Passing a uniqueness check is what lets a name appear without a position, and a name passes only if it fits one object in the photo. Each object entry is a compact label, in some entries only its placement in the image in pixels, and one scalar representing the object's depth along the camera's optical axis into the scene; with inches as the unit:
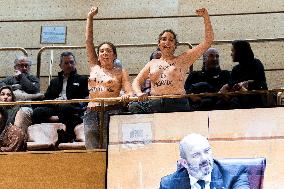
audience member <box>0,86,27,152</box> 411.4
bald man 255.8
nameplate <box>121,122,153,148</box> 354.9
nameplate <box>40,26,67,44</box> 637.6
